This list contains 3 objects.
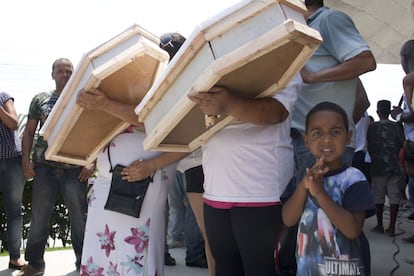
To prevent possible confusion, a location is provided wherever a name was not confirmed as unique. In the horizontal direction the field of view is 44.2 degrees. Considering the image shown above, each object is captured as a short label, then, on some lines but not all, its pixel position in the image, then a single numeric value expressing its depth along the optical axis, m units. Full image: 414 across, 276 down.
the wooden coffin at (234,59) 1.72
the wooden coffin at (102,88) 2.30
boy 1.98
